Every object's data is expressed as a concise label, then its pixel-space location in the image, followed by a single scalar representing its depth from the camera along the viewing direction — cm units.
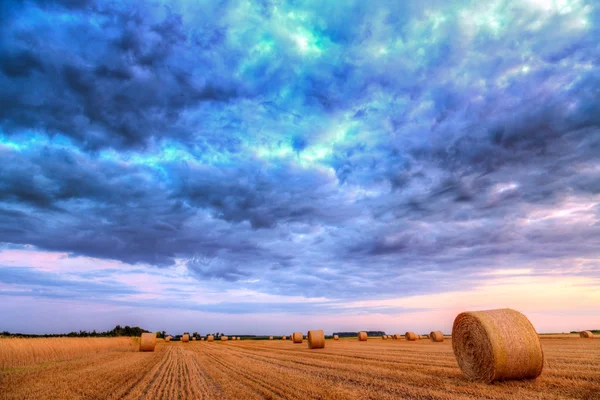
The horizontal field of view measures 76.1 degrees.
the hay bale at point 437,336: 3297
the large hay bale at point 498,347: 980
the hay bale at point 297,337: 3869
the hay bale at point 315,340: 2727
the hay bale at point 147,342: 3048
